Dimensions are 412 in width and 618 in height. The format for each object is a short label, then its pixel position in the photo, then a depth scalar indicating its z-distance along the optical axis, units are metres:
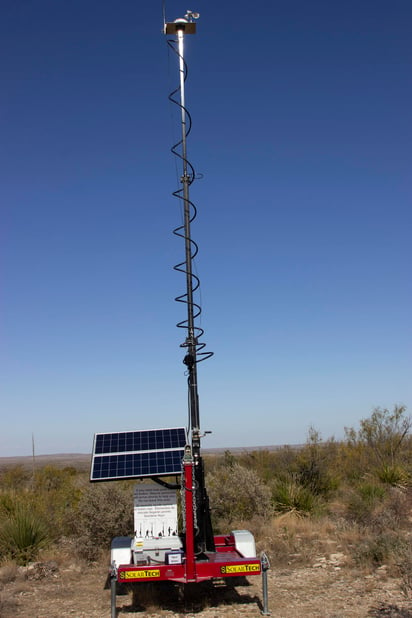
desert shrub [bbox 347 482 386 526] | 13.05
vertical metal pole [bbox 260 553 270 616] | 7.52
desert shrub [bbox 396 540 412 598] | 8.03
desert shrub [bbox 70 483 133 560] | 11.21
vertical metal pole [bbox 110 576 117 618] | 7.28
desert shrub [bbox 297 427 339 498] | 16.92
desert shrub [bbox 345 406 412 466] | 20.33
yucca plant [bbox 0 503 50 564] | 10.84
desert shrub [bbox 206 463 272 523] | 13.38
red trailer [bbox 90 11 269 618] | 7.48
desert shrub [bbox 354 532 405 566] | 9.55
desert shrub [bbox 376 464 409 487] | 17.11
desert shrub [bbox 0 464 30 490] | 23.76
